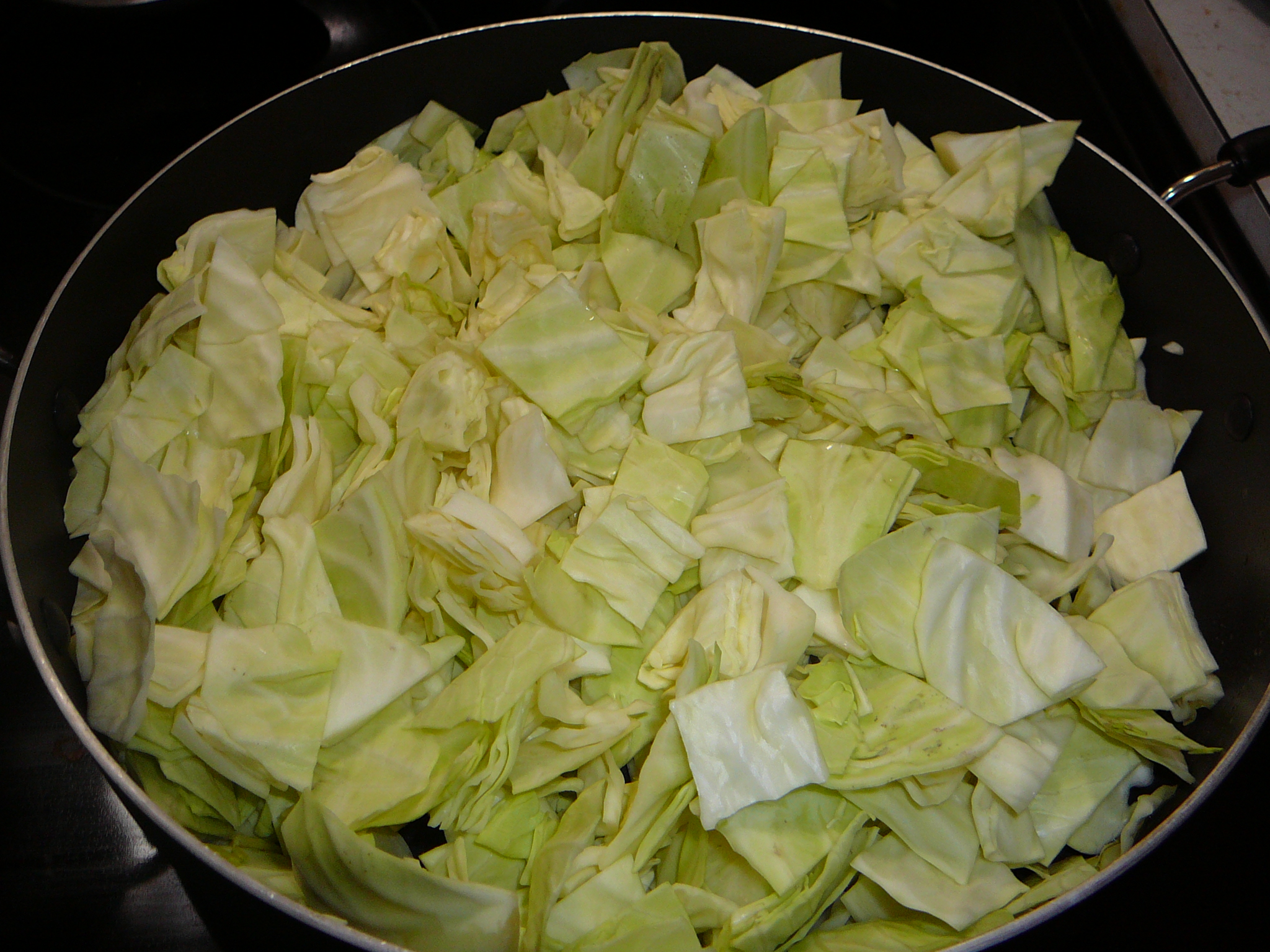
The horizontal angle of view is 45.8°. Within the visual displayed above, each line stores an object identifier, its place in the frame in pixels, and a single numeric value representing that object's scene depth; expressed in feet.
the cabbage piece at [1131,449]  1.42
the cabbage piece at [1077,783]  1.26
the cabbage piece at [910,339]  1.43
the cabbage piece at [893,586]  1.27
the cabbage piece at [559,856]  1.17
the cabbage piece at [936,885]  1.20
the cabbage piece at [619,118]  1.51
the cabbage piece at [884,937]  1.20
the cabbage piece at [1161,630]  1.28
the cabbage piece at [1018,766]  1.22
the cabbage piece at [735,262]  1.41
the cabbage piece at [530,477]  1.31
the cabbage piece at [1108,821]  1.27
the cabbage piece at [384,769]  1.21
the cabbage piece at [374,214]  1.51
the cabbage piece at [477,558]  1.26
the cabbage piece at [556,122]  1.56
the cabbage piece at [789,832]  1.19
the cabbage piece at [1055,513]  1.36
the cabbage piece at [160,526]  1.26
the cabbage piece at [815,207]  1.45
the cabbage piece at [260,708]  1.20
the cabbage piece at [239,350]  1.37
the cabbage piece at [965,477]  1.34
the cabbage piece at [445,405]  1.34
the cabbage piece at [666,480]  1.32
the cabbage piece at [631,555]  1.27
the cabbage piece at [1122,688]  1.26
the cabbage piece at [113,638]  1.20
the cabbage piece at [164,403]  1.35
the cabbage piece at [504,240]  1.47
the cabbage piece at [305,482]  1.33
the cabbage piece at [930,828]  1.22
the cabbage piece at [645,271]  1.45
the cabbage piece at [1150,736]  1.25
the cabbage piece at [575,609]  1.26
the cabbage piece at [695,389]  1.34
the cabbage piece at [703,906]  1.19
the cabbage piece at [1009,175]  1.48
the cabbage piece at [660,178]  1.45
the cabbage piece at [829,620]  1.28
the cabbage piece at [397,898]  1.14
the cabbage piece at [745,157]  1.46
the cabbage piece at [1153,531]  1.37
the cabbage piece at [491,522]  1.28
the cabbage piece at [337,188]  1.52
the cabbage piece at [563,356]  1.35
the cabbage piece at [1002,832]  1.23
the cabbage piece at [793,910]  1.17
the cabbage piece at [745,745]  1.18
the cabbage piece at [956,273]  1.46
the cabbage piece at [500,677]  1.22
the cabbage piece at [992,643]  1.24
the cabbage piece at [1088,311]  1.44
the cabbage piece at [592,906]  1.18
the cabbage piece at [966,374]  1.40
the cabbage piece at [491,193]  1.52
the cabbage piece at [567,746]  1.23
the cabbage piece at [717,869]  1.22
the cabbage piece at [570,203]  1.49
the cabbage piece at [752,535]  1.30
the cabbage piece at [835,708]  1.21
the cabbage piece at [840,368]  1.43
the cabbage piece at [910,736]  1.21
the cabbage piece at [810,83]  1.57
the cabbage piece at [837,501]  1.31
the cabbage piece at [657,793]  1.21
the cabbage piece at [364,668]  1.23
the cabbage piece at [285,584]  1.27
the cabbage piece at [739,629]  1.24
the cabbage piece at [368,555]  1.27
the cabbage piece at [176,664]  1.22
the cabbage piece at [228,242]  1.44
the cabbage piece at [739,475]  1.36
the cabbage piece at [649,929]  1.16
